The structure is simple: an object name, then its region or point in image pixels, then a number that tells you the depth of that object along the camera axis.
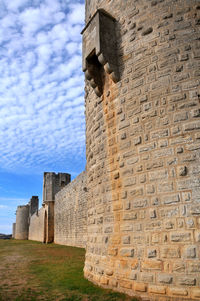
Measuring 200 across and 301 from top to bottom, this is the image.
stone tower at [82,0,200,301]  3.87
